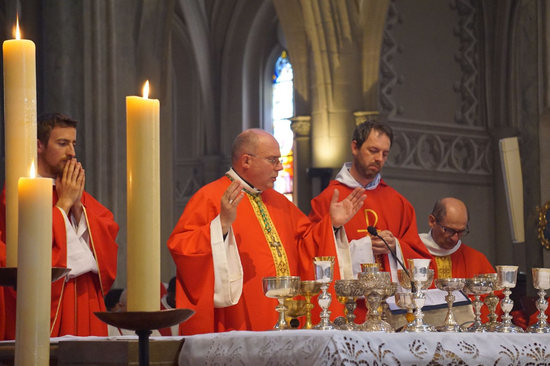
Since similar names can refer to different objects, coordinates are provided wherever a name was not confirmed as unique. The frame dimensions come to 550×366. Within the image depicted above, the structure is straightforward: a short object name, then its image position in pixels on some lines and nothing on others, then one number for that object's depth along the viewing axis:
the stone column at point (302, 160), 19.91
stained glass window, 27.33
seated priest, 8.02
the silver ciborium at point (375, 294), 4.38
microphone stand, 4.60
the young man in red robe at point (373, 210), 6.62
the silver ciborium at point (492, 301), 4.86
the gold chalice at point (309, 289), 4.51
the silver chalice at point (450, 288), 4.63
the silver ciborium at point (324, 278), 4.44
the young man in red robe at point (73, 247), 5.50
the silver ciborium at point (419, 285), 4.36
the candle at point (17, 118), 2.85
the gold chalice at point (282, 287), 4.33
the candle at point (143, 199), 2.61
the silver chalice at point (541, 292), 4.75
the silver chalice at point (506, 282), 4.81
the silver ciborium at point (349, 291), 4.40
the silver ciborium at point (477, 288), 4.81
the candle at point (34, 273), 2.50
